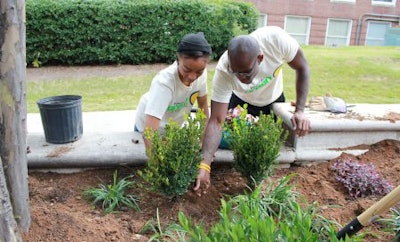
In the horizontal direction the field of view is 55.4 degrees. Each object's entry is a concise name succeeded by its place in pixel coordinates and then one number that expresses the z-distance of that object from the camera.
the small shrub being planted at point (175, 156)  2.26
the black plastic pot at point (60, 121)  3.33
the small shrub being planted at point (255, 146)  2.55
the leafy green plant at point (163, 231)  2.13
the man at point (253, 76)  2.52
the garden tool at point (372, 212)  1.86
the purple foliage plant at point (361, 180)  2.77
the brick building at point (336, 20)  20.47
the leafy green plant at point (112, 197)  2.55
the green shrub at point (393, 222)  2.20
